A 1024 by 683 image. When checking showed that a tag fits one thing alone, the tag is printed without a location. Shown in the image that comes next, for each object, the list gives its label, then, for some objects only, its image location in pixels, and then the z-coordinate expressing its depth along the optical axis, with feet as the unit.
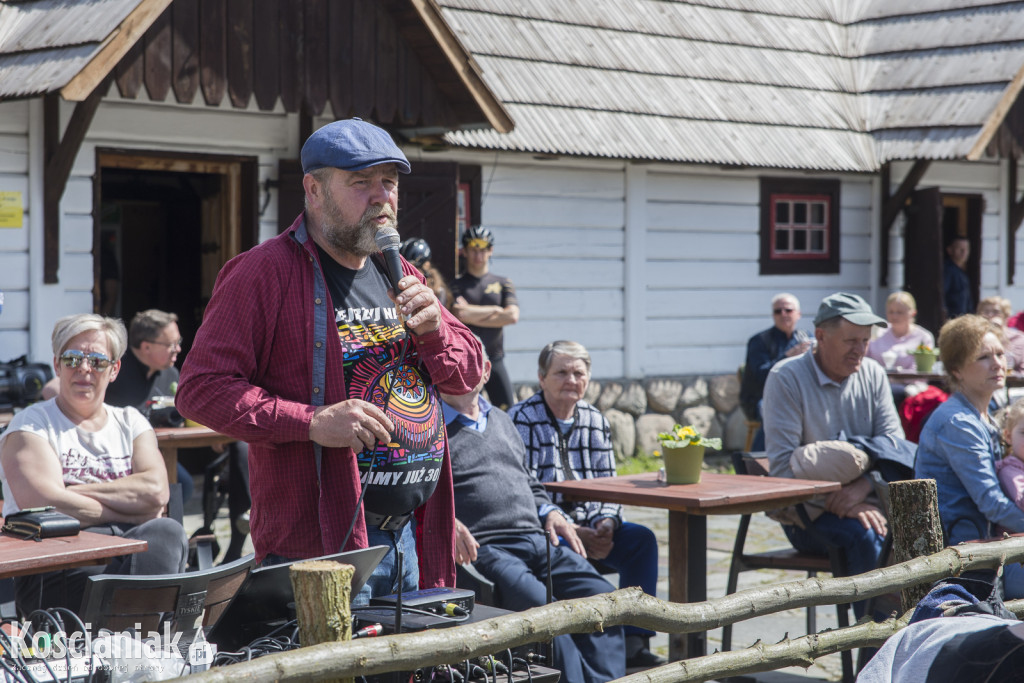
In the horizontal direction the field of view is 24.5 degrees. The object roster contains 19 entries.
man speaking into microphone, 17.82
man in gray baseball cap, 32.95
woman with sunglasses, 26.96
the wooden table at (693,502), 29.34
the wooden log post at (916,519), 24.12
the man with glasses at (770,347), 58.54
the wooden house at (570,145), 47.37
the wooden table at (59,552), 21.94
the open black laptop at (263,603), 16.06
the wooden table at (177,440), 36.43
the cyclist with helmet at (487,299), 55.50
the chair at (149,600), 19.78
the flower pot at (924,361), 54.86
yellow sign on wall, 46.80
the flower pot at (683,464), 31.51
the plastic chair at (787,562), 32.48
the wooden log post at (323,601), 14.52
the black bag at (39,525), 23.90
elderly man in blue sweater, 28.87
